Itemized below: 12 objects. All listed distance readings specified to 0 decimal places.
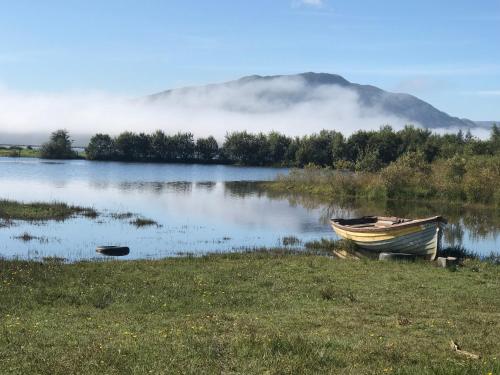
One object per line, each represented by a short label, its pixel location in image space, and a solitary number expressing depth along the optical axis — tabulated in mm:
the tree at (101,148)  162625
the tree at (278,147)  152875
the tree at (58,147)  164750
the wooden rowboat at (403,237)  24094
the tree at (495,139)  96162
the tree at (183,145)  166375
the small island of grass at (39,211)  36844
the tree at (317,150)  132125
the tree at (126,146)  162000
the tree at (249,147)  156625
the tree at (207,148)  167750
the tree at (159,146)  164625
